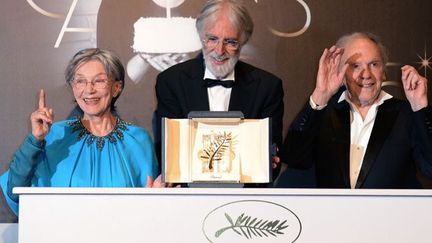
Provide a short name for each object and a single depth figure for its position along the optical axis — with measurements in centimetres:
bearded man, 619
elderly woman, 571
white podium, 460
